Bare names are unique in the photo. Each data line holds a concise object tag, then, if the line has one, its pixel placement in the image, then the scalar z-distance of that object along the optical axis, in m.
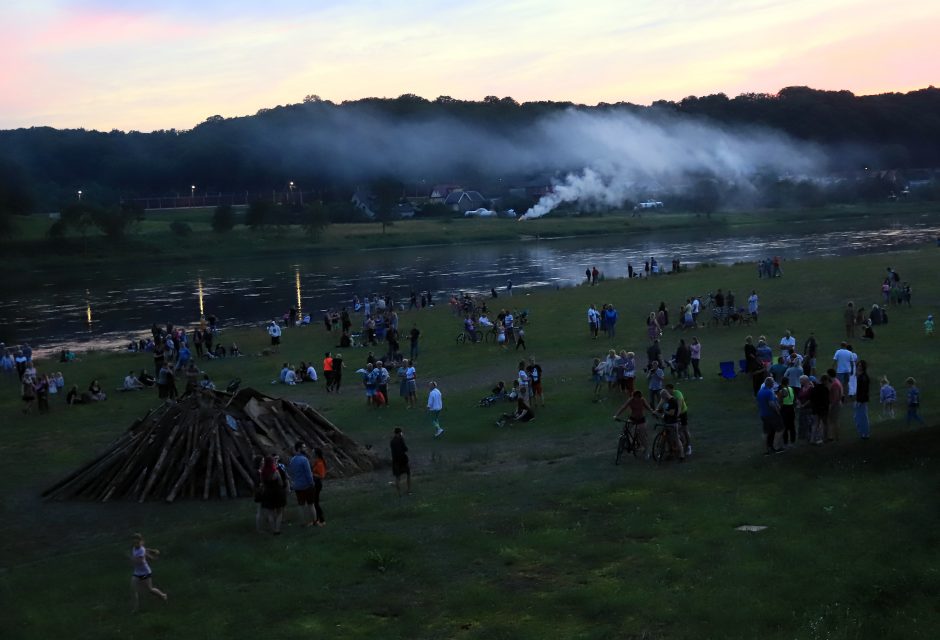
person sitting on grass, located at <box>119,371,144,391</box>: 35.24
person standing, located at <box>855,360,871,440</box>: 18.66
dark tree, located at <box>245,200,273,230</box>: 128.25
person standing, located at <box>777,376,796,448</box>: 19.22
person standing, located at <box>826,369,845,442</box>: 18.62
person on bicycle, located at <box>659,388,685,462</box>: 19.30
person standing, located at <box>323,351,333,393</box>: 32.47
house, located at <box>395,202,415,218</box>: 175.25
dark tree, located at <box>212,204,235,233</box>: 126.88
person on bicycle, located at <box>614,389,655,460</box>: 19.97
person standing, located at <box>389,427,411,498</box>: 19.02
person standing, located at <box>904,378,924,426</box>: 19.38
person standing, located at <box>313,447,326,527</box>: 17.30
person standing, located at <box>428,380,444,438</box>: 25.39
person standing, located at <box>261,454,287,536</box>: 16.73
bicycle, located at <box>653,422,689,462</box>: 19.52
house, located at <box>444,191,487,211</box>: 194.75
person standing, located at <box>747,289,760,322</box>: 39.25
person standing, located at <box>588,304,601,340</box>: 38.25
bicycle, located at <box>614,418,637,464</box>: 19.92
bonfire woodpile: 21.25
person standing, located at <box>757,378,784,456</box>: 18.61
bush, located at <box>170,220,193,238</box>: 125.94
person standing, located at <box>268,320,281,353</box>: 42.00
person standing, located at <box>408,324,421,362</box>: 36.97
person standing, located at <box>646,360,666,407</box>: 24.78
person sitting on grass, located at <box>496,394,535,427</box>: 25.72
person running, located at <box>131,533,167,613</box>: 13.91
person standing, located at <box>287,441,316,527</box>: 16.98
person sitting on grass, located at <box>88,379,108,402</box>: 33.31
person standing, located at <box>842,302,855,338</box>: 33.38
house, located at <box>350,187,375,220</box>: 168.12
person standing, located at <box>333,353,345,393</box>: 32.46
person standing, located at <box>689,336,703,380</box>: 28.54
